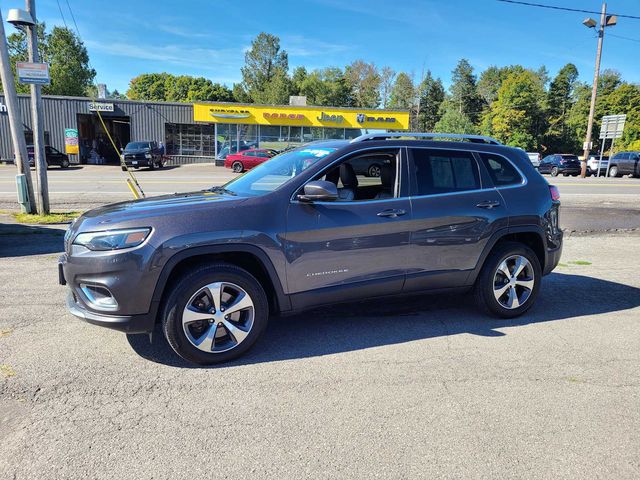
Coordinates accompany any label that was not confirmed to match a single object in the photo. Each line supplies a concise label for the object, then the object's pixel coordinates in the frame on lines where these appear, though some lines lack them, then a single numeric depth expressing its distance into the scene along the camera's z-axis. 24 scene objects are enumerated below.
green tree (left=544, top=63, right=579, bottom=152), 66.12
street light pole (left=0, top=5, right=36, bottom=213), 9.64
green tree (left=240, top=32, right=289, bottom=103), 80.56
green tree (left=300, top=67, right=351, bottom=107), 78.94
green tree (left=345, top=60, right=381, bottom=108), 88.06
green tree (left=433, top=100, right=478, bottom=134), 60.05
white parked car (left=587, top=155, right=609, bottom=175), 33.28
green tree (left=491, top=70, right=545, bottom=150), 60.53
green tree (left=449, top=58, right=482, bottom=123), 83.38
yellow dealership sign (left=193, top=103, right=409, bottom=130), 37.38
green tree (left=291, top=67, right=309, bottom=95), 76.99
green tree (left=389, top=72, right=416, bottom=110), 85.00
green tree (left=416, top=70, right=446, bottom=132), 83.52
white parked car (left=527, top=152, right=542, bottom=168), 42.41
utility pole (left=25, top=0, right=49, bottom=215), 10.14
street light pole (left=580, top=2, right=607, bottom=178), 30.88
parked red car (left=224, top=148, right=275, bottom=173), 30.64
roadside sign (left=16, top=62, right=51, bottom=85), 9.79
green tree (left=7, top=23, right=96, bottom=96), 60.00
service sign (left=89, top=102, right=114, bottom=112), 35.91
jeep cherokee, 3.41
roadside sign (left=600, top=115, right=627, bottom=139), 32.78
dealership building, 36.31
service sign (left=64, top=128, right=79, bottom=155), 35.72
